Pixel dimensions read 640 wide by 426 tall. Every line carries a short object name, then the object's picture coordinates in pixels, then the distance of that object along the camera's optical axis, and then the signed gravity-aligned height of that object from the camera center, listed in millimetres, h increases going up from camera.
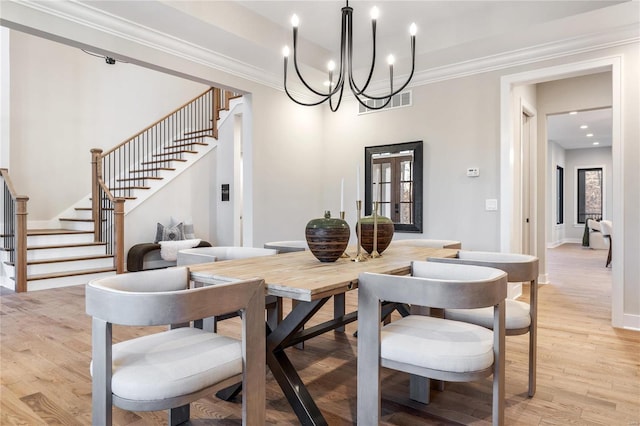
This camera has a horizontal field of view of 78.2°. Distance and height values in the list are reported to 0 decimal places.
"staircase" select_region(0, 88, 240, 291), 5316 -183
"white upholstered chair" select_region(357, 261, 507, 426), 1480 -531
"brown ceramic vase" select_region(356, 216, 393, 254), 2541 -148
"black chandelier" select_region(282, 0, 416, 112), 2393 +1083
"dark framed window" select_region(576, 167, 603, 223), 11352 +483
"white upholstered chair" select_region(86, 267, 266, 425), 1247 -519
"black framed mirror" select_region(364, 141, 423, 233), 4676 +365
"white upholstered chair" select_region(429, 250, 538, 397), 2072 -560
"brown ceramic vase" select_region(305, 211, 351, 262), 2188 -149
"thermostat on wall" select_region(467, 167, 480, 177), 4251 +417
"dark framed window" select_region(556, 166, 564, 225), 11586 +412
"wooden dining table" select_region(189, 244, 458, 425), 1615 -305
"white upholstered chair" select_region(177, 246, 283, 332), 2338 -297
